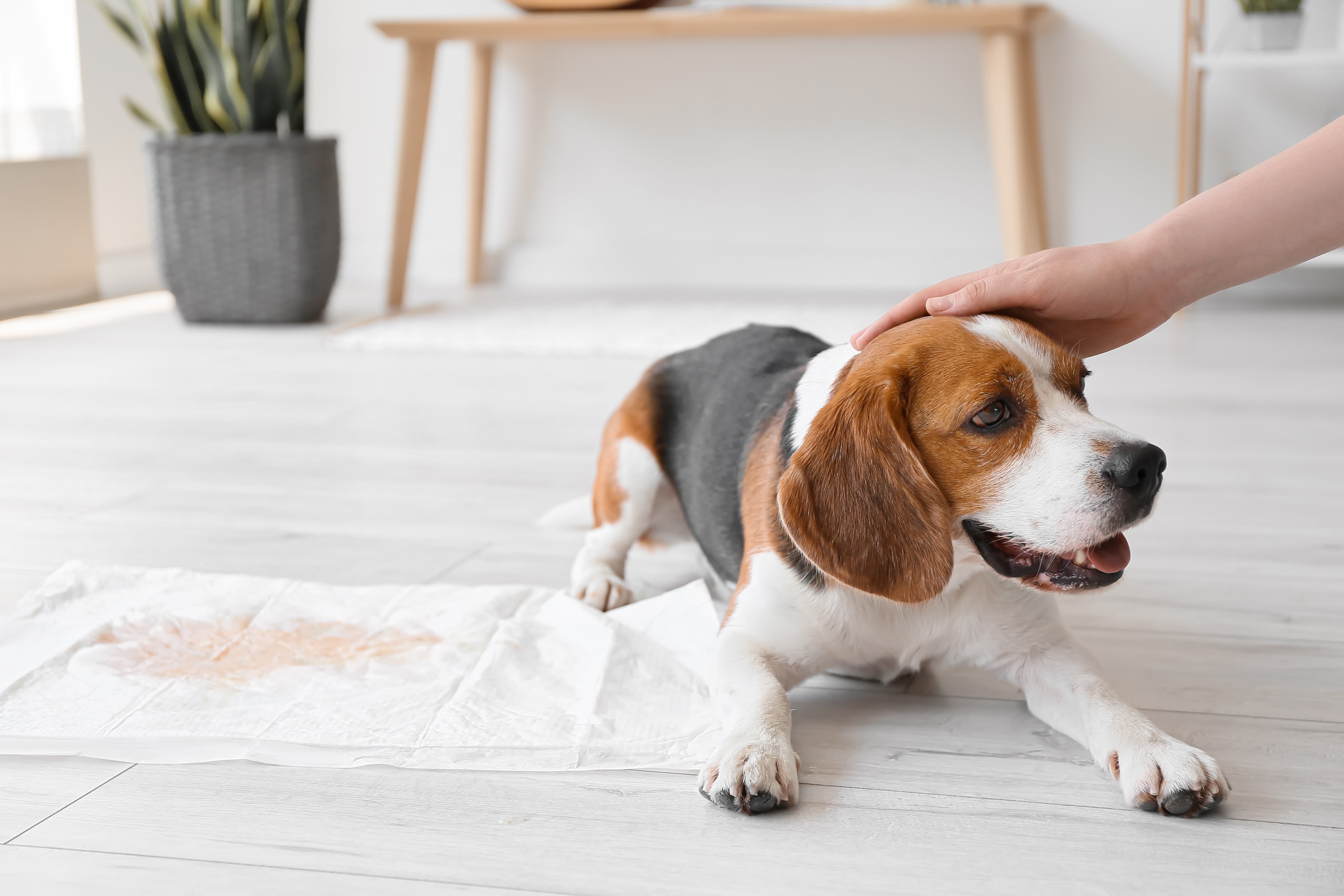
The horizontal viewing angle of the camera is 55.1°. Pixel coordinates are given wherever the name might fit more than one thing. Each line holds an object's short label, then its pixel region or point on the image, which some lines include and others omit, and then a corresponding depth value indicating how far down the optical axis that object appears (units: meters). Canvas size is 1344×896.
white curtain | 4.84
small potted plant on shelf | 4.25
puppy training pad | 1.37
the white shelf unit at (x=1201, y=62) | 4.15
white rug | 4.06
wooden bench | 4.33
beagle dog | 1.25
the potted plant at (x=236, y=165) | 4.42
